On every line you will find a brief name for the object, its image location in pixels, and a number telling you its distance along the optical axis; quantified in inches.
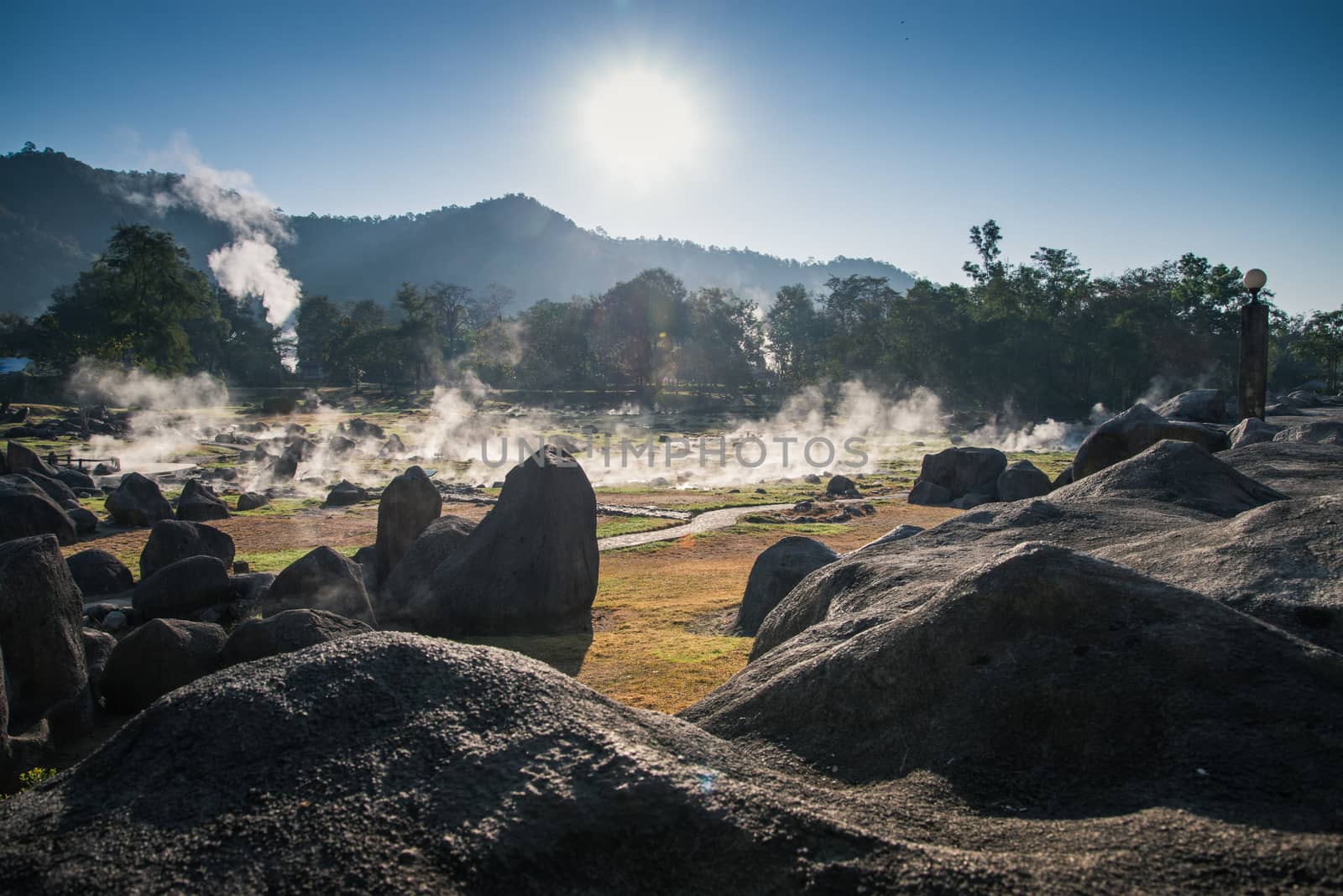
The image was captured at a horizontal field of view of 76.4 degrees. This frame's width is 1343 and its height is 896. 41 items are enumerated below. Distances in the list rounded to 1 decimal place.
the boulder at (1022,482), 1134.5
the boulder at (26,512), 830.5
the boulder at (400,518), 668.1
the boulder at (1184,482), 342.0
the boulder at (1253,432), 602.2
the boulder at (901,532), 440.8
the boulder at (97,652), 380.8
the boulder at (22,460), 1318.9
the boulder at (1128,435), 650.8
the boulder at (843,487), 1491.1
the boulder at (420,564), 556.4
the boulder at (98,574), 642.8
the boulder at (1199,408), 910.4
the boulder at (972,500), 1248.8
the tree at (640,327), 3476.9
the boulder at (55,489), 1095.6
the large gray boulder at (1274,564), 188.5
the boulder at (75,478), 1390.3
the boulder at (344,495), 1352.1
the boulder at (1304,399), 1371.4
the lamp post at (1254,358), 711.1
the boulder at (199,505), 1133.1
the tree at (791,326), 4136.3
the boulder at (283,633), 344.5
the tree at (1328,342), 2706.7
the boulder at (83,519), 1006.0
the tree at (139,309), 2591.0
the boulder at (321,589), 470.9
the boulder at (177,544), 679.1
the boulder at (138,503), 1069.1
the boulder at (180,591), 527.5
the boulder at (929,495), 1332.1
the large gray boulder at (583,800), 113.6
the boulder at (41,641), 324.5
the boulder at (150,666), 367.6
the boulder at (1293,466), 382.4
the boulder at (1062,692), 140.5
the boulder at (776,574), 509.0
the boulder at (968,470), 1330.0
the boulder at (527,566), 532.7
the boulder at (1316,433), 581.0
